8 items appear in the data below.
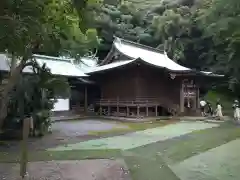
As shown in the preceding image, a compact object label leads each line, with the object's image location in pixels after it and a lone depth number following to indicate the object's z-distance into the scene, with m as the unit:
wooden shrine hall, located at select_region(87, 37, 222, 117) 12.34
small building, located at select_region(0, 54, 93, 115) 12.60
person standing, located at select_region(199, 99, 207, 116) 12.96
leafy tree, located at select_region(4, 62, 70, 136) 6.76
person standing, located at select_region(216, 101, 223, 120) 11.47
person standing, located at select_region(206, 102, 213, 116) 12.90
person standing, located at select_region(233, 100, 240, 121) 10.94
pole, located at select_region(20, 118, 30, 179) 3.28
